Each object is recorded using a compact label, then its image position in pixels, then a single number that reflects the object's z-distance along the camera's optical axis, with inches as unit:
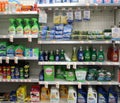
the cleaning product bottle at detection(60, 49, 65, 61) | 132.5
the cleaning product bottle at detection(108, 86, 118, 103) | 131.3
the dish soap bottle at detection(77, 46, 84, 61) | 131.6
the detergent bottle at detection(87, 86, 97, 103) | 130.6
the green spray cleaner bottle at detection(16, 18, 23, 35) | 129.9
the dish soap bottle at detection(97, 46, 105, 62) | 130.0
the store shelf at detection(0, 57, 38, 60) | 130.4
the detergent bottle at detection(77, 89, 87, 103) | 132.5
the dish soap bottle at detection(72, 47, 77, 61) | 135.9
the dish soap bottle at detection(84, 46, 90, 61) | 131.1
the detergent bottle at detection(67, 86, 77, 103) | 131.6
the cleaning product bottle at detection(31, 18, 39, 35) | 129.3
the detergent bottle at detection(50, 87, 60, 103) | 134.0
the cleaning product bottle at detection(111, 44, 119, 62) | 130.7
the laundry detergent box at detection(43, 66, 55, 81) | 133.3
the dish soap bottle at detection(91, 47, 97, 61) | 130.5
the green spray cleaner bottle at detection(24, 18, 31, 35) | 129.8
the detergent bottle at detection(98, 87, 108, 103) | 132.0
